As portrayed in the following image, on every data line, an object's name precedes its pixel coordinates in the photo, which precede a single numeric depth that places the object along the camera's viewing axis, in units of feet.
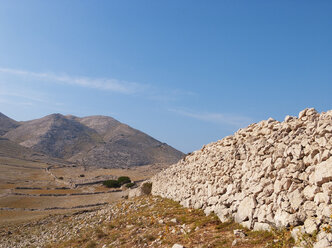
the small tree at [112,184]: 152.97
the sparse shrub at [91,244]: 34.17
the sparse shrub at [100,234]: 37.26
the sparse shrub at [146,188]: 75.61
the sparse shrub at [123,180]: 158.05
